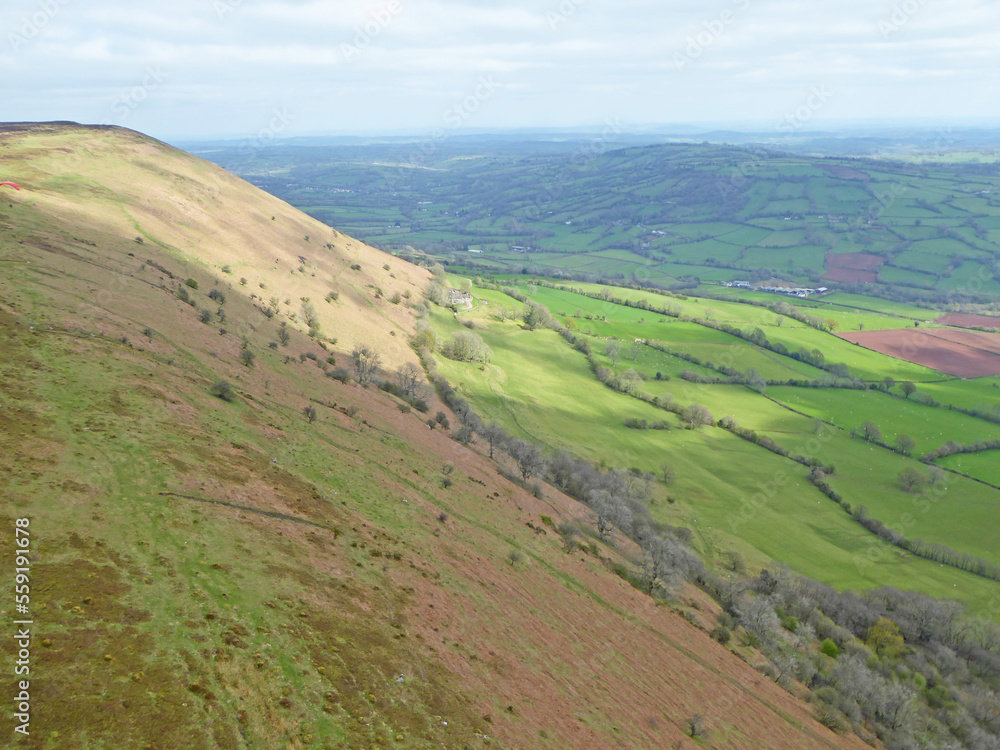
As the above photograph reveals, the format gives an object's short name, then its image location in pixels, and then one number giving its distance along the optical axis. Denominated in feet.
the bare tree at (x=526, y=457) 176.43
